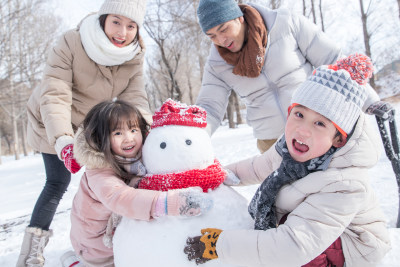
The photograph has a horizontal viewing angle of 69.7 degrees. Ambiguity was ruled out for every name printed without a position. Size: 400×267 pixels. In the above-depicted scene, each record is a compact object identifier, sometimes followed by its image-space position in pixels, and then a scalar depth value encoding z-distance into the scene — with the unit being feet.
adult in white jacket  6.19
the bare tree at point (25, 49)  35.88
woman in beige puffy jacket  5.90
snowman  4.09
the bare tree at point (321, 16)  40.37
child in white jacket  3.58
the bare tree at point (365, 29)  38.60
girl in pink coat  4.14
